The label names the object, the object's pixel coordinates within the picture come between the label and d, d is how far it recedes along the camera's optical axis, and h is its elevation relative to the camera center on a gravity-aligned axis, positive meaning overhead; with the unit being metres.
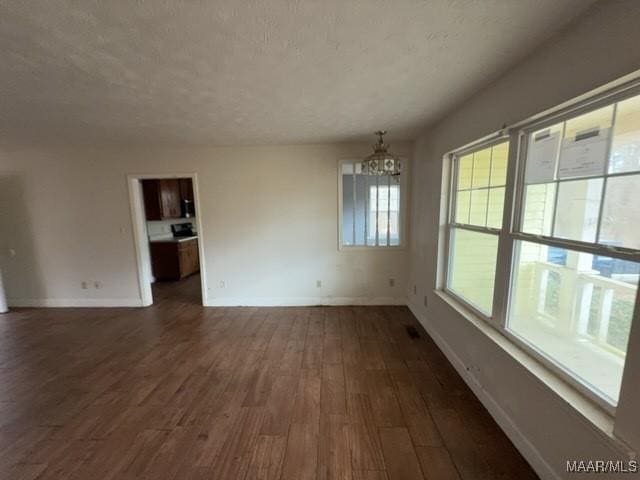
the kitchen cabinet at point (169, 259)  5.45 -1.13
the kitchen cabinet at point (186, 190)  5.84 +0.36
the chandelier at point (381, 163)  3.20 +0.52
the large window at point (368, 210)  3.97 -0.09
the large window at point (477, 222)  2.08 -0.17
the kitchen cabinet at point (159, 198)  5.22 +0.16
